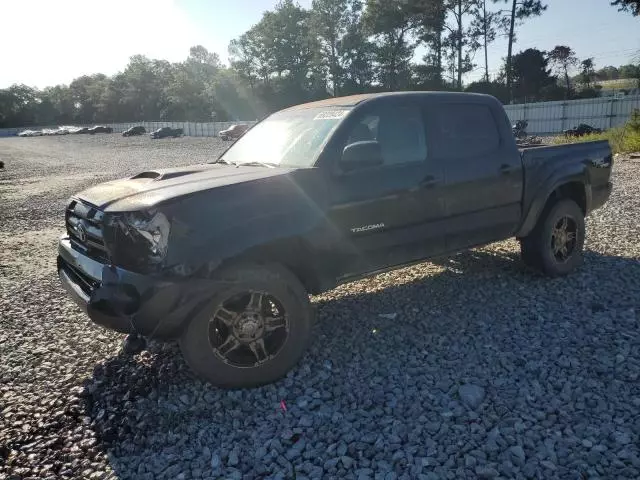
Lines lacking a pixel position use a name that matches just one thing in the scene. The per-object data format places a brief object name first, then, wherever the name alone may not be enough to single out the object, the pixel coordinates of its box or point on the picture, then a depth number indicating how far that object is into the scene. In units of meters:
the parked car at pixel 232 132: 42.91
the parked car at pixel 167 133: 54.75
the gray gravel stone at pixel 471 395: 3.23
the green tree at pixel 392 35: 52.09
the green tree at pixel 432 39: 49.16
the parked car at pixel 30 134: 80.62
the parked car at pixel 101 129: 75.38
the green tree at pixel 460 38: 47.75
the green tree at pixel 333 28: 62.22
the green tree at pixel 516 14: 42.09
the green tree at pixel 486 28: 46.28
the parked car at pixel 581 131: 24.12
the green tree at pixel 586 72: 48.16
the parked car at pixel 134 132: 63.94
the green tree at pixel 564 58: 46.96
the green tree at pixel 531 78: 44.75
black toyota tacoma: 3.18
